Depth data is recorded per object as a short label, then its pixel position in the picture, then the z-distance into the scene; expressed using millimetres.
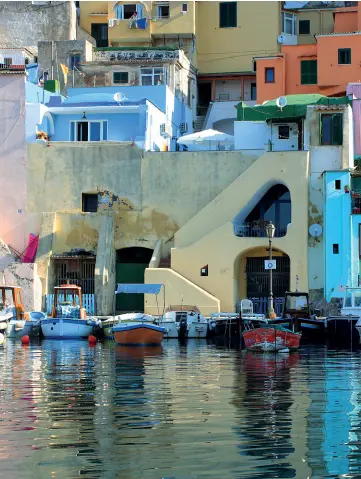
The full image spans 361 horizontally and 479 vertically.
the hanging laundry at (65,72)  71125
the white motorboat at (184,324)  50469
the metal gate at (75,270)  60281
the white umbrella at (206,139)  63688
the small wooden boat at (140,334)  45688
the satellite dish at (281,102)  61909
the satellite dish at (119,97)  62969
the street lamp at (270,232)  49594
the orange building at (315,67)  70562
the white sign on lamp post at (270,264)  52219
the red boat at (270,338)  41219
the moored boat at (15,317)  50875
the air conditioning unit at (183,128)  70812
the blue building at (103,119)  63125
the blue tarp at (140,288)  54250
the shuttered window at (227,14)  76188
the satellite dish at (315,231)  57250
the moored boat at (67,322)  50375
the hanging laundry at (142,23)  74562
